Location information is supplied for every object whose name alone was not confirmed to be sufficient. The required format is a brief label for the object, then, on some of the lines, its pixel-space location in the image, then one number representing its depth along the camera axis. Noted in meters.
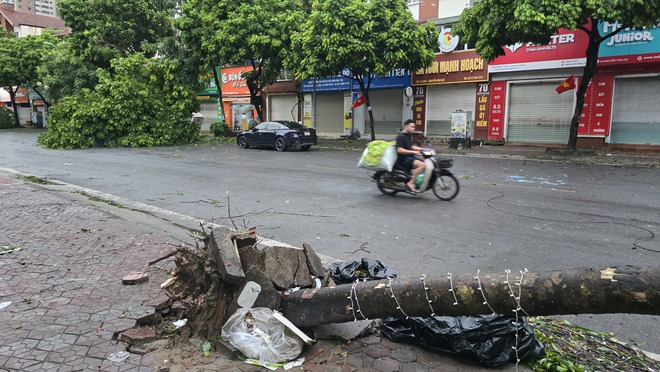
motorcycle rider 9.80
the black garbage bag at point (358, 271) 4.25
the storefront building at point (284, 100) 34.06
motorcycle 9.59
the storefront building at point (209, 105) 39.25
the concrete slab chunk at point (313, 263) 4.07
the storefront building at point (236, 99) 33.16
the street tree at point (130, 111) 24.73
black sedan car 22.80
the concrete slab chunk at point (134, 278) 4.77
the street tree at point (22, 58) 43.16
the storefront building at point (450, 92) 24.14
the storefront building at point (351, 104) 27.59
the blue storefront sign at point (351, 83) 27.11
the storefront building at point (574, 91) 19.22
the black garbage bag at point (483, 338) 3.22
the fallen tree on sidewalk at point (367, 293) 2.54
